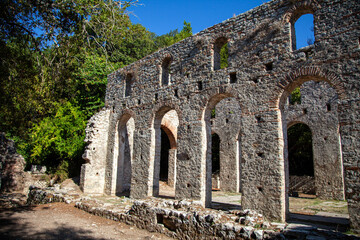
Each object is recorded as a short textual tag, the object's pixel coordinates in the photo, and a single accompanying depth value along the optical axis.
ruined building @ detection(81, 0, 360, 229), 6.71
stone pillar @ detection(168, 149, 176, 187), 15.25
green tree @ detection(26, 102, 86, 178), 15.36
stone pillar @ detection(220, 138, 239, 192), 13.91
